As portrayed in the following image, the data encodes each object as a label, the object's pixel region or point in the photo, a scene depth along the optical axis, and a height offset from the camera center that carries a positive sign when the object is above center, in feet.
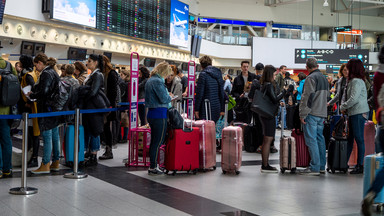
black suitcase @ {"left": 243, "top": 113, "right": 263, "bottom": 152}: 28.89 -1.50
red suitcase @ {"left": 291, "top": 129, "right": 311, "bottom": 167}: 23.91 -2.05
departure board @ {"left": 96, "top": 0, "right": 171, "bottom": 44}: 46.37 +9.33
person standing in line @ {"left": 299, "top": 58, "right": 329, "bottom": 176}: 22.97 -0.02
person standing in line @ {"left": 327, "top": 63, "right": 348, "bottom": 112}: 25.26 +1.40
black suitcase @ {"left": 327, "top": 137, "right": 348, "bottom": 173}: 23.54 -2.14
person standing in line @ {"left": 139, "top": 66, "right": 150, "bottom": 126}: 32.35 +1.26
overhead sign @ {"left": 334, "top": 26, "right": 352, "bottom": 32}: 98.94 +16.81
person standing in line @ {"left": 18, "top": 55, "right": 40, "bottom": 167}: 21.56 +0.93
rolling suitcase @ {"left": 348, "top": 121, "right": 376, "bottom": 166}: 25.50 -1.65
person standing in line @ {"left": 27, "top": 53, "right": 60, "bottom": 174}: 21.31 -0.02
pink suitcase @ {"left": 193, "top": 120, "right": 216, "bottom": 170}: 23.34 -1.71
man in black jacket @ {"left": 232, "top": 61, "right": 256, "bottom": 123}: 31.29 +0.96
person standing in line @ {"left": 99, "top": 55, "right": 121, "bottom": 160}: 26.08 +1.19
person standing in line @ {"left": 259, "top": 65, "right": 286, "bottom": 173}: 23.21 +0.46
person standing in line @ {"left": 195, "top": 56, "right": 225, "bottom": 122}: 26.48 +1.03
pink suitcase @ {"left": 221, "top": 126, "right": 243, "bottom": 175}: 22.95 -1.97
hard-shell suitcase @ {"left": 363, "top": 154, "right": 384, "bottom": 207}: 15.53 -1.80
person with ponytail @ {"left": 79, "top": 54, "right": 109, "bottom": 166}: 23.94 +0.28
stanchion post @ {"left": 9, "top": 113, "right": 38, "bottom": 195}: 17.42 -2.61
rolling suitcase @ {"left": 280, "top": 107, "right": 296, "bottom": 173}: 23.32 -2.12
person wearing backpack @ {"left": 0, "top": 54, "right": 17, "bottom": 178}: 20.20 -1.52
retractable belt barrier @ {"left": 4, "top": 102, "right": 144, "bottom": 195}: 17.51 -1.94
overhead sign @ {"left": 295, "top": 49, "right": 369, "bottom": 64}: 76.54 +9.11
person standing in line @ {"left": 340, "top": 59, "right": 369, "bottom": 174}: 23.26 +0.32
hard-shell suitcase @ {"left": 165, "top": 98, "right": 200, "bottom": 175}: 21.81 -1.92
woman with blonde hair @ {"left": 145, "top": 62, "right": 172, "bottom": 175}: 21.54 -0.05
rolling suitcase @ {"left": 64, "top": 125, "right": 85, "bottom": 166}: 22.17 -1.60
